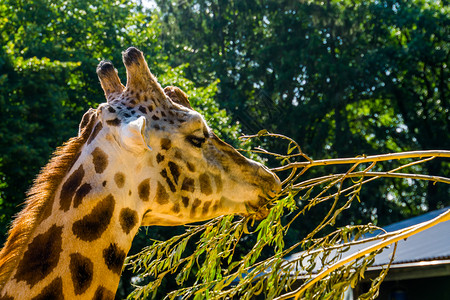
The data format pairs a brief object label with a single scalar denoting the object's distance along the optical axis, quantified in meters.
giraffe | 4.84
